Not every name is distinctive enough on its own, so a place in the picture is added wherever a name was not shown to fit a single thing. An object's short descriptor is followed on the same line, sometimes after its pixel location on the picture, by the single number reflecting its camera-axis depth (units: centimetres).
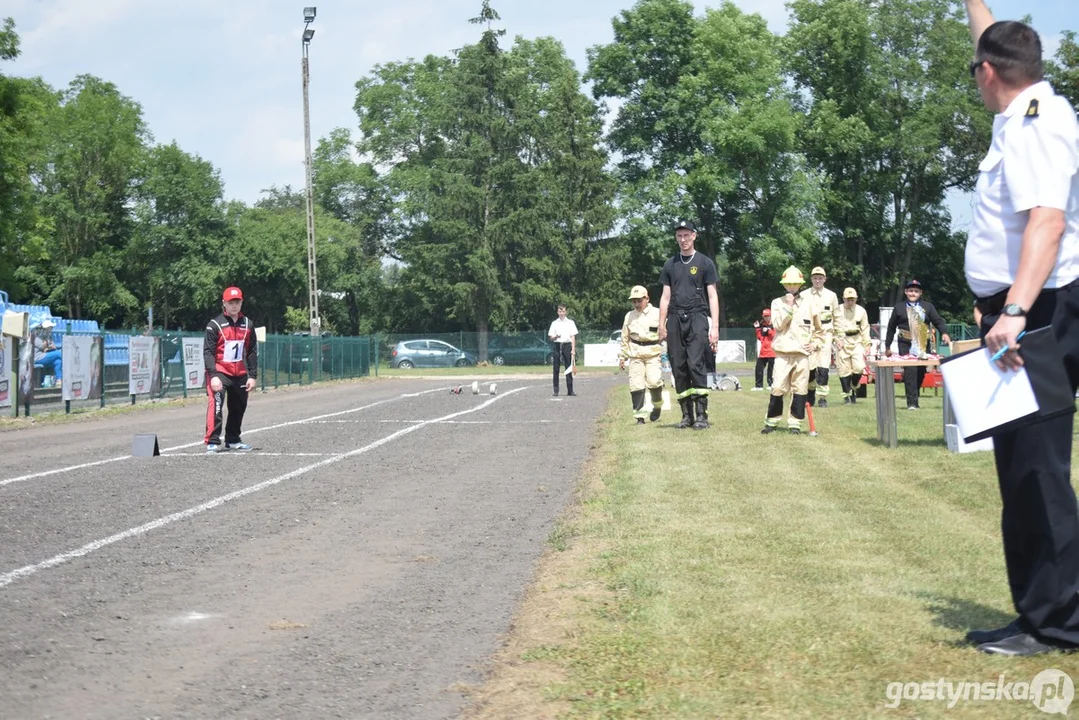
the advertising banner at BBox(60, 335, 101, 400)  2455
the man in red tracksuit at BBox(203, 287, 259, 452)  1491
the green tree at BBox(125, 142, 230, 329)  8031
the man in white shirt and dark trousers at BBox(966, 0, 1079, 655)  458
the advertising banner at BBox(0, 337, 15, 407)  2275
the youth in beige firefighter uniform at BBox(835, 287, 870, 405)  2127
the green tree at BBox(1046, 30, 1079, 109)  5259
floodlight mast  4431
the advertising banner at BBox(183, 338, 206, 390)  3072
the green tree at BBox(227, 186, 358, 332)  8006
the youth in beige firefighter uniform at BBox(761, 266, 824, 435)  1499
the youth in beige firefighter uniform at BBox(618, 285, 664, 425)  1700
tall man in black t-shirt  1524
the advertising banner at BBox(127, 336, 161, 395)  2762
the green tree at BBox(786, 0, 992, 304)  6644
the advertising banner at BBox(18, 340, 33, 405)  2345
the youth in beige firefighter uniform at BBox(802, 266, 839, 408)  1969
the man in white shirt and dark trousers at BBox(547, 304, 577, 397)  2803
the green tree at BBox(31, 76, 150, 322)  8119
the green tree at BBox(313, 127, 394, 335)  8362
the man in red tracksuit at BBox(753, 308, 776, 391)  2848
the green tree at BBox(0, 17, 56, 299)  5084
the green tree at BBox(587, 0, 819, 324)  6588
